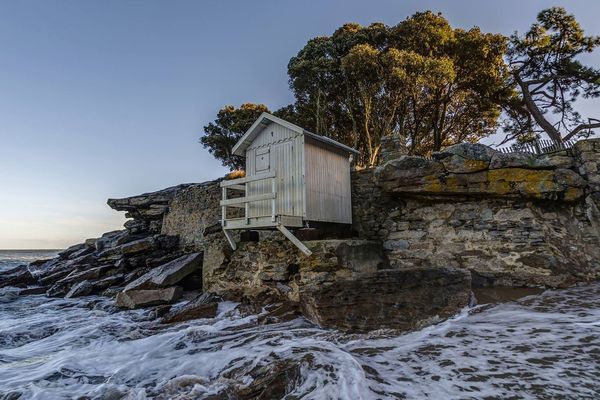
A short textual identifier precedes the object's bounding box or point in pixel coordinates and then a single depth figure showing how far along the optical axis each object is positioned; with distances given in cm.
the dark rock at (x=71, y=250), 1706
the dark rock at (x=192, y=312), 677
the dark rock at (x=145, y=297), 812
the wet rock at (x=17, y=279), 1349
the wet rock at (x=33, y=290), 1144
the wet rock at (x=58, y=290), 1093
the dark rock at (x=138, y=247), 1248
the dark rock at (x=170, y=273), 870
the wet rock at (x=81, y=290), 1036
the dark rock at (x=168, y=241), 1301
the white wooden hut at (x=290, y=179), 816
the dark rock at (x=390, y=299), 538
